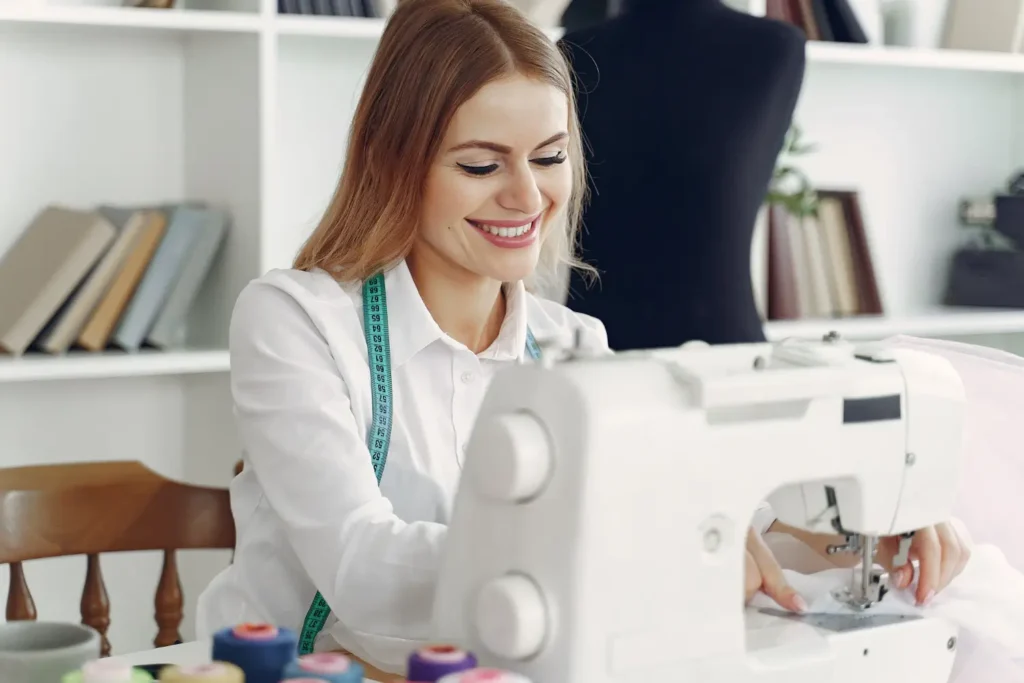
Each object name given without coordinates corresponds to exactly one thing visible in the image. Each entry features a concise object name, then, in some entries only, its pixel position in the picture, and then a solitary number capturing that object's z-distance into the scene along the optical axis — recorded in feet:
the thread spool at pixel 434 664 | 6.06
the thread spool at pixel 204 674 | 5.84
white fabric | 7.77
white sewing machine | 6.19
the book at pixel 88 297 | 10.74
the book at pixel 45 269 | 10.67
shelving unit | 10.79
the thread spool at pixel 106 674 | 5.83
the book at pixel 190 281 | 10.99
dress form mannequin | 9.46
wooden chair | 7.89
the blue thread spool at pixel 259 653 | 6.03
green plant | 12.92
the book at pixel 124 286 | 10.79
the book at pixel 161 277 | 10.86
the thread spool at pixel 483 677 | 5.99
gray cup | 6.00
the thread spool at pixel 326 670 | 5.99
